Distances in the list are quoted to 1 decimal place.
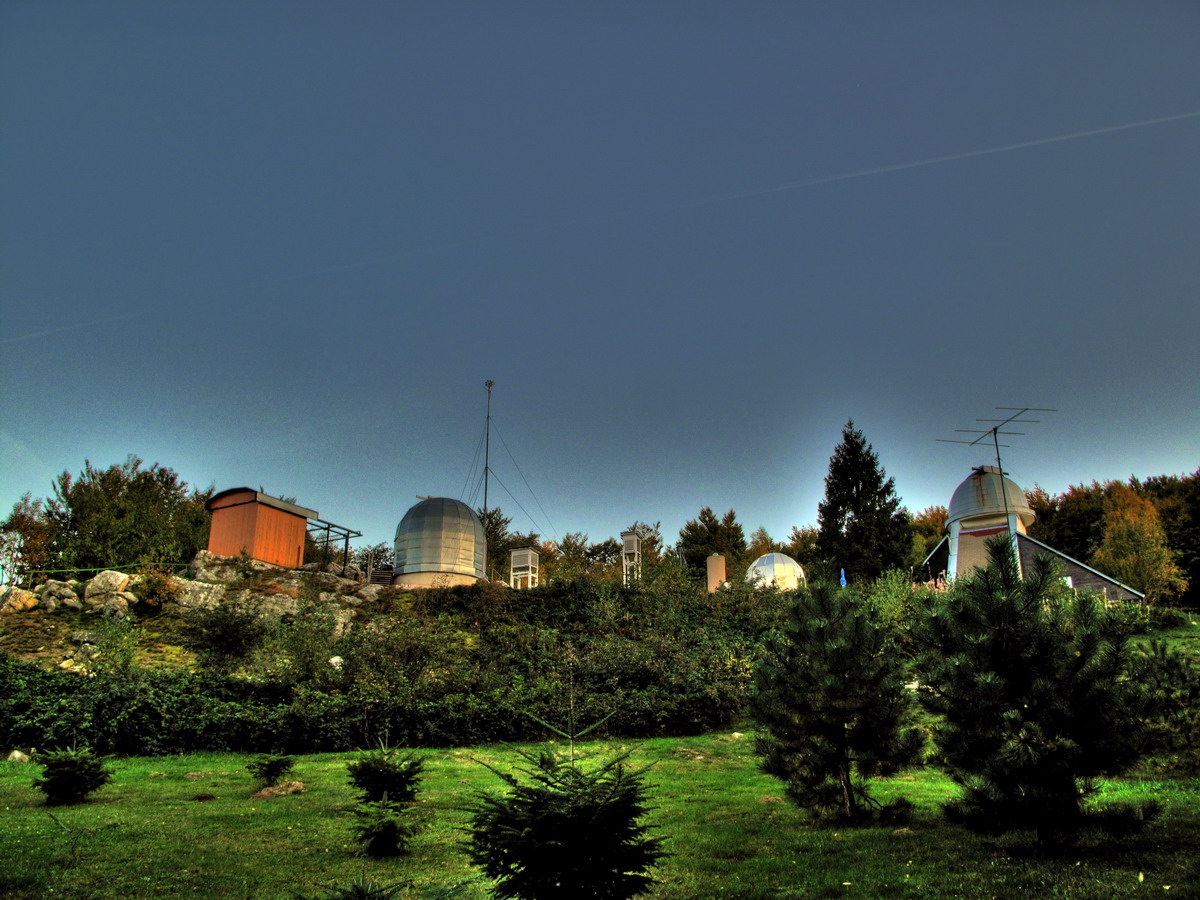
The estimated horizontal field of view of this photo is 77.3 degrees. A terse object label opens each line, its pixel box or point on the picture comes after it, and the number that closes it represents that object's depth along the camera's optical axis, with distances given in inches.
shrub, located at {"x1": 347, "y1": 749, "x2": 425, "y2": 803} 320.8
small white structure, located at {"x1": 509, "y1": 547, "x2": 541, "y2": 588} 1237.1
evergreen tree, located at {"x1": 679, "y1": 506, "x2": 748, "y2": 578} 1878.7
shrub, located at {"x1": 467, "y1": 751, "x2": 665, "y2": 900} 160.9
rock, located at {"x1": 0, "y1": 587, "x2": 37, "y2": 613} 839.1
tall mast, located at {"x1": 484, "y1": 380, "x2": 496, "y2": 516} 1466.0
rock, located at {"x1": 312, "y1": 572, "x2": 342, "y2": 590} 1047.0
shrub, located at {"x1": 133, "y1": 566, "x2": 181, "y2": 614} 880.9
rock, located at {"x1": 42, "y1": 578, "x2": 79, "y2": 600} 867.4
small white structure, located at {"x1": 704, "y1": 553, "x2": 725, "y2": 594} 1190.3
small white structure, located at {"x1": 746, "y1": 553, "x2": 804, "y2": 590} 1245.1
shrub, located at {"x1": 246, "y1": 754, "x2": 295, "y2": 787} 415.8
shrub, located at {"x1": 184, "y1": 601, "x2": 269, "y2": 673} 741.3
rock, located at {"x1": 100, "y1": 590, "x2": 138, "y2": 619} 836.4
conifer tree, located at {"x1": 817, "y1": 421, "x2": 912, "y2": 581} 1423.5
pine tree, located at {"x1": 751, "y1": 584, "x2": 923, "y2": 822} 309.0
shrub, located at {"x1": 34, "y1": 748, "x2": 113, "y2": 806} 363.3
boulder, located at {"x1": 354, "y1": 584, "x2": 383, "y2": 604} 1042.7
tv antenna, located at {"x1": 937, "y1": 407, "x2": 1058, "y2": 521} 870.4
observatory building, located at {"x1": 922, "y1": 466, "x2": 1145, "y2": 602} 1264.8
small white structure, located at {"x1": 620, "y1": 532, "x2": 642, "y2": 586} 1190.3
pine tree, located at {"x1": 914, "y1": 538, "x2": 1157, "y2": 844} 236.4
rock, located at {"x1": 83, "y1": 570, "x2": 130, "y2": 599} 887.7
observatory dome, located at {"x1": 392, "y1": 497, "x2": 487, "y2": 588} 1192.2
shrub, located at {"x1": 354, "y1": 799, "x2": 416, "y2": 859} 300.2
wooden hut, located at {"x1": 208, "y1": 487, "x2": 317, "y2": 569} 1087.0
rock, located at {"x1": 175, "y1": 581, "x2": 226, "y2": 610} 896.3
